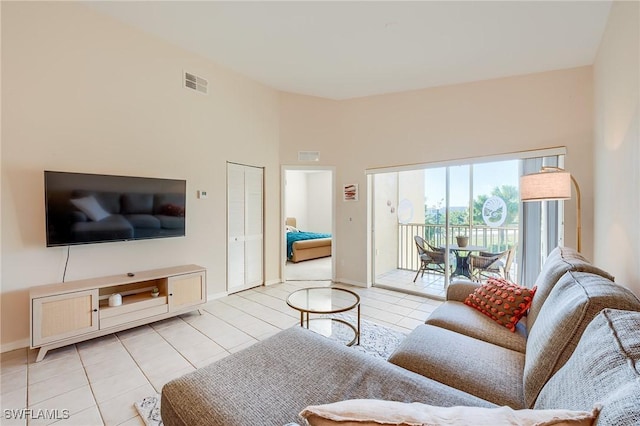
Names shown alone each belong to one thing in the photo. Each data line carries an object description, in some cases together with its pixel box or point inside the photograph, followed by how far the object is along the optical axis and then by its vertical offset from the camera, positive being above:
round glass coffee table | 2.56 -0.94
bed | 6.44 -0.87
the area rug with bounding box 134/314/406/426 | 2.54 -1.32
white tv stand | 2.35 -0.96
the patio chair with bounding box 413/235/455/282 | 4.38 -0.80
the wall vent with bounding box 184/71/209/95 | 3.66 +1.75
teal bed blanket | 6.55 -0.68
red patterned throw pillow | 2.01 -0.70
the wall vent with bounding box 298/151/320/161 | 4.89 +0.97
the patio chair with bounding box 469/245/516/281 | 3.87 -0.78
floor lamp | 2.29 +0.21
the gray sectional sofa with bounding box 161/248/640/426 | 0.83 -0.78
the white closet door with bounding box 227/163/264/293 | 4.22 -0.27
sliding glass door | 3.89 -0.14
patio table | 4.18 -0.79
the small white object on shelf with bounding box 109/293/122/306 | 2.76 -0.92
